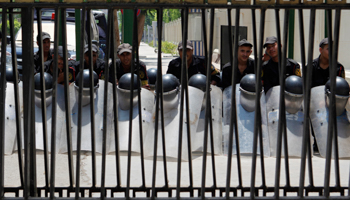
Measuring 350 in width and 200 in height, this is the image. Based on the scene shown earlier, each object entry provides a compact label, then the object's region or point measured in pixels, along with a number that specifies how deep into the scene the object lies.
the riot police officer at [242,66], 6.50
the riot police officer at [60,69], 6.52
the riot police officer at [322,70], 6.25
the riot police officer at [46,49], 7.43
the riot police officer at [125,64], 6.71
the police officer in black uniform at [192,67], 7.05
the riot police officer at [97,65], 6.80
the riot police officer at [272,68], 6.50
